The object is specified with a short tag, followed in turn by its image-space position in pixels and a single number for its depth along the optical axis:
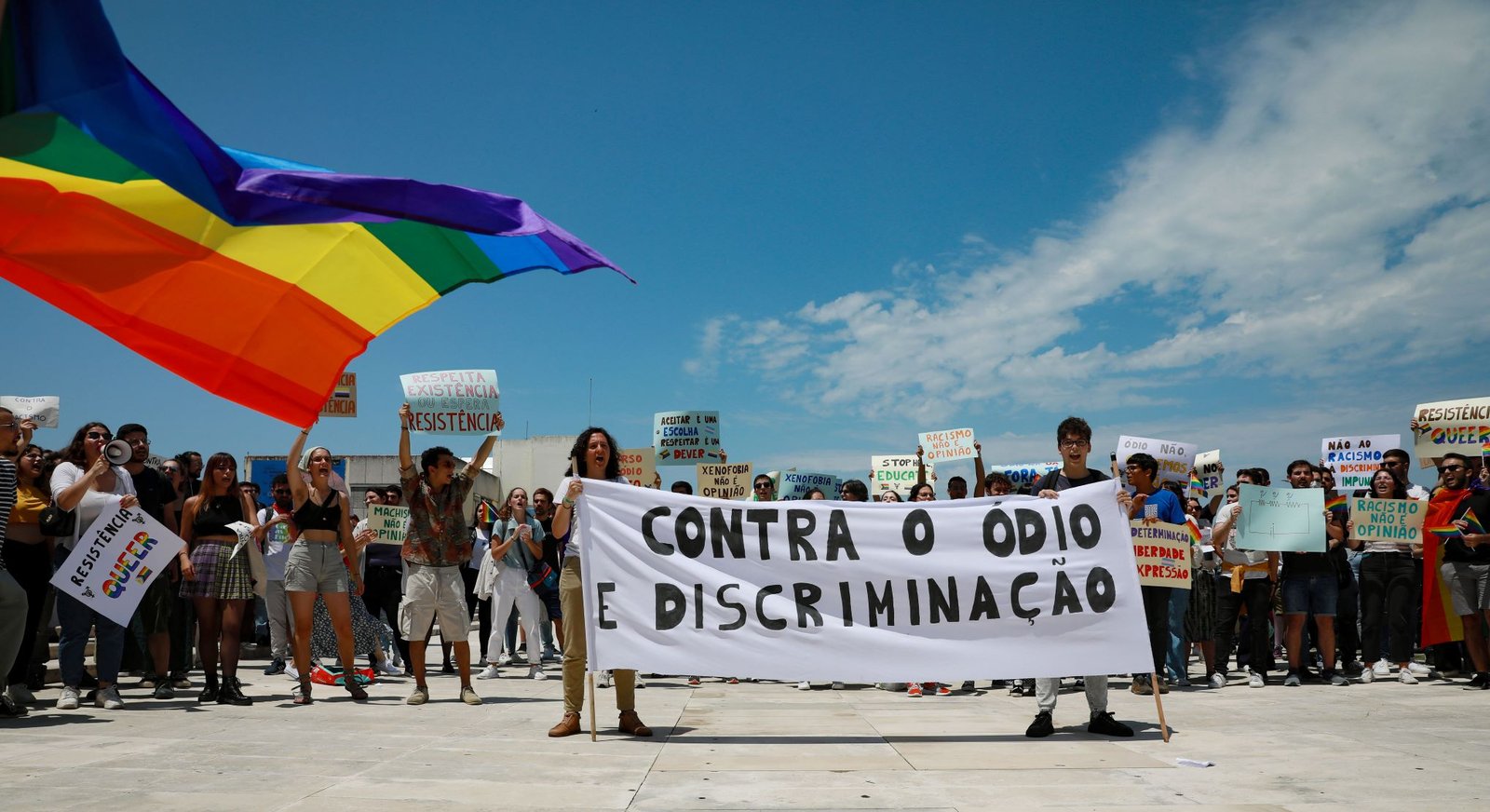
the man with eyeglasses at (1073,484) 6.73
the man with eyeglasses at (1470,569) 9.42
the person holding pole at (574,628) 6.85
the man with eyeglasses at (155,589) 9.14
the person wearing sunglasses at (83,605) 8.10
